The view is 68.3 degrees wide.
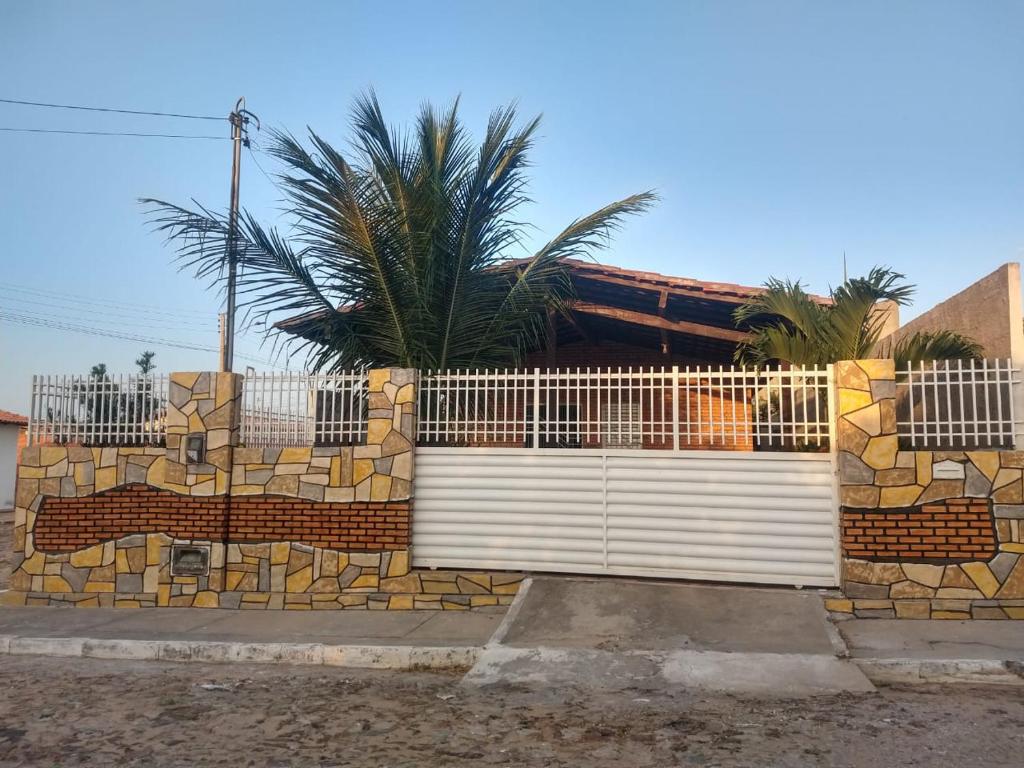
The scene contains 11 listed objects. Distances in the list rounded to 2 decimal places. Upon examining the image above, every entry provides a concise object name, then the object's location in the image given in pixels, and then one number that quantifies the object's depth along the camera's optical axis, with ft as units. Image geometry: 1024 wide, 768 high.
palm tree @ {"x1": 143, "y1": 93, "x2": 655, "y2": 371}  29.01
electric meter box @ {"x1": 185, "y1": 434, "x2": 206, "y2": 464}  26.61
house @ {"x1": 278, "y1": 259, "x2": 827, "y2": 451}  24.32
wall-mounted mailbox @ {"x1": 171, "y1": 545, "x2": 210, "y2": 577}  26.32
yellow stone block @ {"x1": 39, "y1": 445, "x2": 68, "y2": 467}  27.99
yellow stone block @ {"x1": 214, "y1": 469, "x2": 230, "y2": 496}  26.48
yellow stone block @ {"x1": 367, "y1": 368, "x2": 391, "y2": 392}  25.84
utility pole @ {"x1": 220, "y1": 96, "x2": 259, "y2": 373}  47.01
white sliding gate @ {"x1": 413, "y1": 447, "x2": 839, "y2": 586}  22.95
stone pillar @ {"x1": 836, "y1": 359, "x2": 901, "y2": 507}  22.11
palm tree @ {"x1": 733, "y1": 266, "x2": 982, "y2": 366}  26.13
